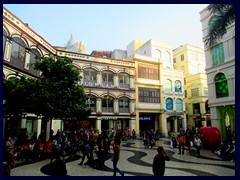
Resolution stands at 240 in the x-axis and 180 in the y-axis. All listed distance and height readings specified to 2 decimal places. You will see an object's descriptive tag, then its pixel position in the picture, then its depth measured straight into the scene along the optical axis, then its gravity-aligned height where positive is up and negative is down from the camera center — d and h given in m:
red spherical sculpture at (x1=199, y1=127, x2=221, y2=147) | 15.35 -1.59
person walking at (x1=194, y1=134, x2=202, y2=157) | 12.82 -1.83
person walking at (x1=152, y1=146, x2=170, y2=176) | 5.83 -1.47
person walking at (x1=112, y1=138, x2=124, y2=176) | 7.61 -1.48
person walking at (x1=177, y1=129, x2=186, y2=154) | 13.54 -1.61
